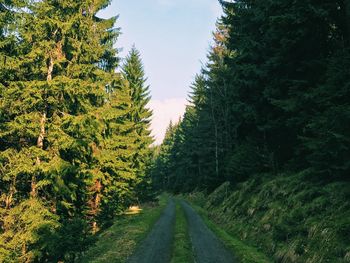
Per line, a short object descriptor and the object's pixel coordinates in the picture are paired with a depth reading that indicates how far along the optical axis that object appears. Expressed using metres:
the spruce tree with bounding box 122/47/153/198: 43.16
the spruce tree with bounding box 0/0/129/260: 14.73
